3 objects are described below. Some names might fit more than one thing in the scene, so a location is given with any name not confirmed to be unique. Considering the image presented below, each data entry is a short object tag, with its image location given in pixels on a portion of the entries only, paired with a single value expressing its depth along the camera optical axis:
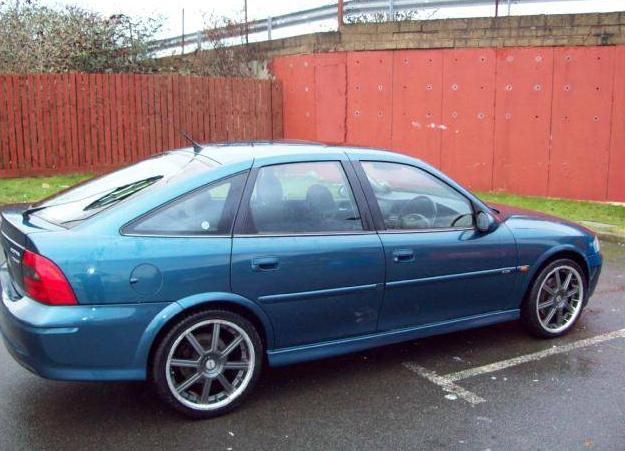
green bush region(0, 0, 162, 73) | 14.53
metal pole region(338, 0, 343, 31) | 13.06
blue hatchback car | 3.29
